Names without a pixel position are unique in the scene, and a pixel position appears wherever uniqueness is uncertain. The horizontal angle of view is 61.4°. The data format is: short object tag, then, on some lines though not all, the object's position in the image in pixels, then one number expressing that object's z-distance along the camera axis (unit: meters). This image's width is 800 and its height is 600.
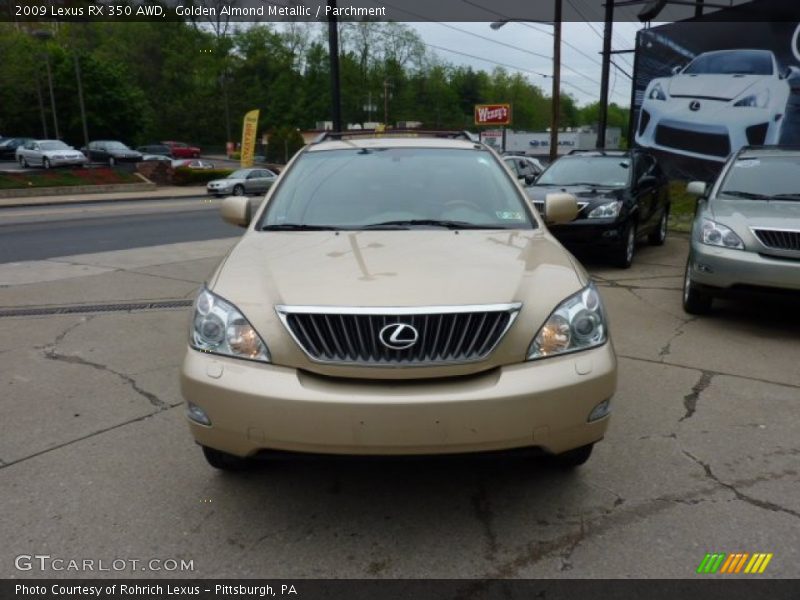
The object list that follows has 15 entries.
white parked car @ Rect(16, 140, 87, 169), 38.25
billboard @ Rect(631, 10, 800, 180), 16.47
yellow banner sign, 32.25
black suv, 8.65
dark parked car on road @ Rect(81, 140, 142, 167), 45.12
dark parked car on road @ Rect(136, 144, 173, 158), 61.16
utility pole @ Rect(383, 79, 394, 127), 86.69
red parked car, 62.88
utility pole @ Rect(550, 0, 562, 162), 21.24
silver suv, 5.58
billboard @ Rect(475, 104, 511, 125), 55.72
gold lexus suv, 2.59
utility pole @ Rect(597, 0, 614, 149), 20.88
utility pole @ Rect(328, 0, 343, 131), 11.80
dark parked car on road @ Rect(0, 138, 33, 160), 48.53
